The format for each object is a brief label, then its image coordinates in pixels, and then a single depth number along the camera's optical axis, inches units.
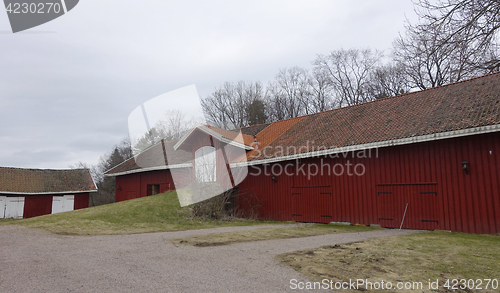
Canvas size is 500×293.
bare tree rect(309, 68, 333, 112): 1282.2
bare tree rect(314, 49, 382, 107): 1200.2
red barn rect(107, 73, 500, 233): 359.9
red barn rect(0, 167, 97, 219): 997.2
